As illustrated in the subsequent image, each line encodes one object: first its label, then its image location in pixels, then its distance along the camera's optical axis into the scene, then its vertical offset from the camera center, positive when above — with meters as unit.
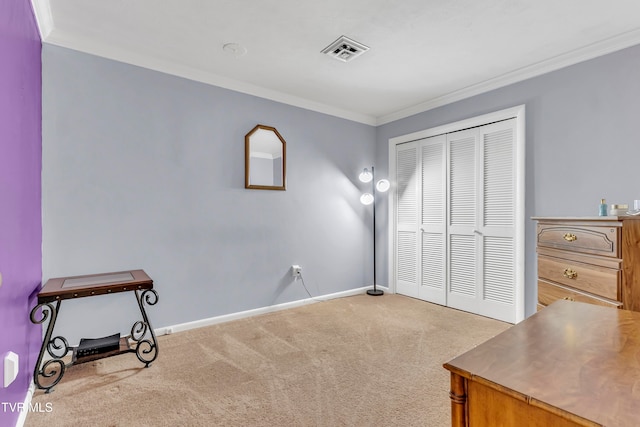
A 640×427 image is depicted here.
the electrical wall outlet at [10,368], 1.39 -0.69
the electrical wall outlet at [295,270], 3.70 -0.65
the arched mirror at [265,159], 3.36 +0.60
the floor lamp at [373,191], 4.17 +0.31
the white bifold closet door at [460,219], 3.20 -0.06
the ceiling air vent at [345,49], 2.55 +1.37
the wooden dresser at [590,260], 1.73 -0.28
